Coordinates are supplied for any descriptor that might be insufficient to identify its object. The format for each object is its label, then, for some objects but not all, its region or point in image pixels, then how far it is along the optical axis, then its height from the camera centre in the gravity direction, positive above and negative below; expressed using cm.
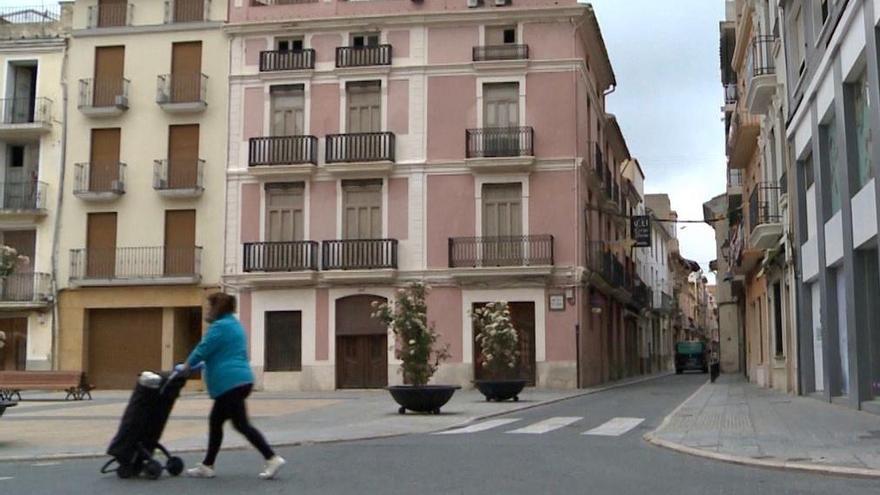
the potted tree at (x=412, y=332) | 1898 +21
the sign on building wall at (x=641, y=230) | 3684 +436
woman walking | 841 -31
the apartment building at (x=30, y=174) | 3325 +601
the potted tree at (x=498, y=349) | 2217 -16
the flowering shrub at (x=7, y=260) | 1440 +125
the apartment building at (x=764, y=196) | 2481 +426
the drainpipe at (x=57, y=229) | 3306 +397
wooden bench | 2575 -101
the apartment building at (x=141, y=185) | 3259 +541
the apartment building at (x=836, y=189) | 1606 +291
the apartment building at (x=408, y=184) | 3084 +519
